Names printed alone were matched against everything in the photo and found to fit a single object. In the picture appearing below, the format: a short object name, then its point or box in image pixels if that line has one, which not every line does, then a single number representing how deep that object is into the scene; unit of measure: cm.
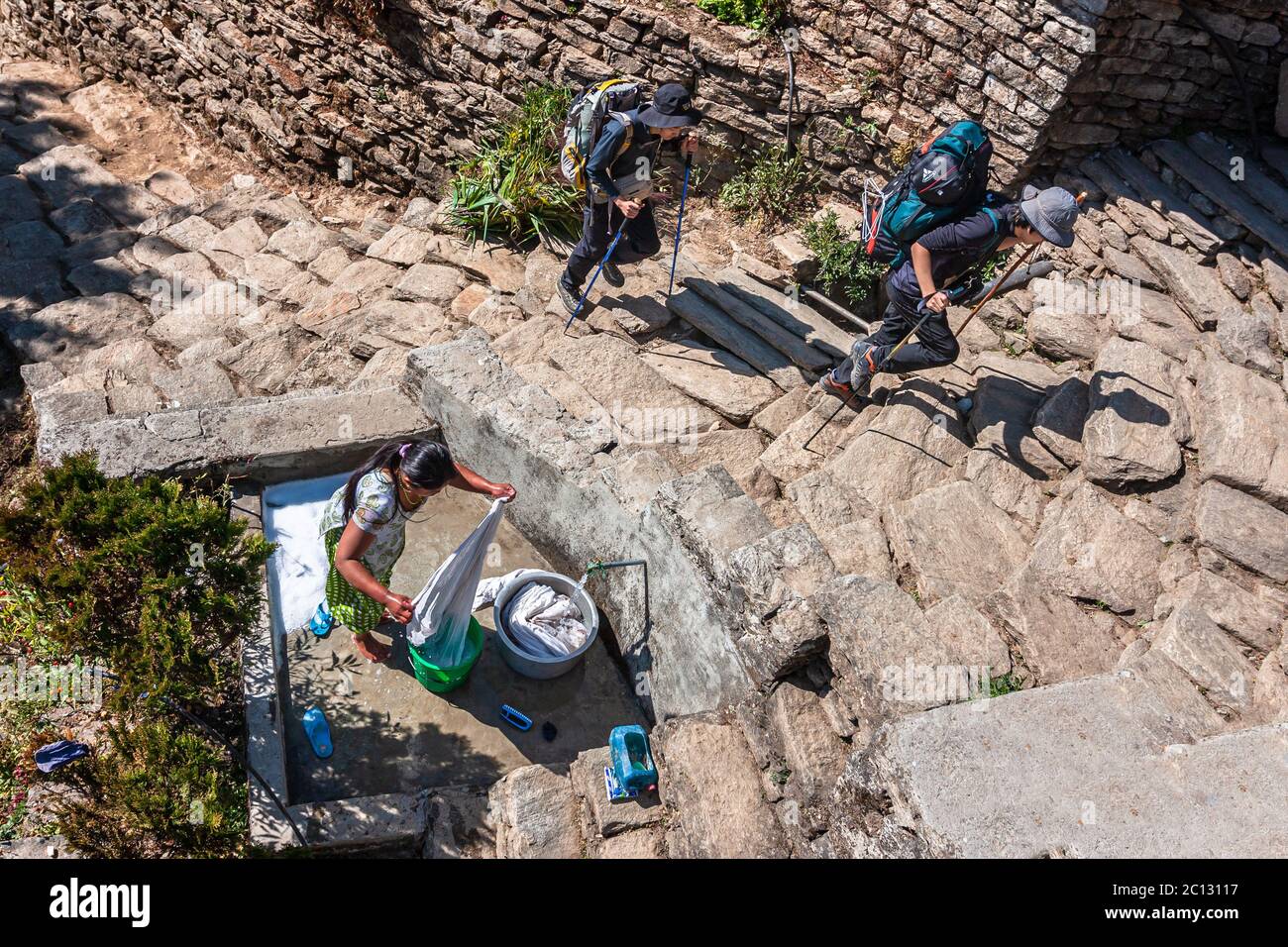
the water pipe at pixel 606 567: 476
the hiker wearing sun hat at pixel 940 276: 446
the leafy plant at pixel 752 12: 682
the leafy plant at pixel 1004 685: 353
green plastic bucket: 453
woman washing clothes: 400
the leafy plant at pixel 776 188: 701
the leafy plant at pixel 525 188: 698
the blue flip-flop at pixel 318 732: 436
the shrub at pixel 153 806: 325
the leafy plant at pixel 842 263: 645
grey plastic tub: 469
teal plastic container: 396
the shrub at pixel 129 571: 340
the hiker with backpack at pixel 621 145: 525
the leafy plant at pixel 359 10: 786
